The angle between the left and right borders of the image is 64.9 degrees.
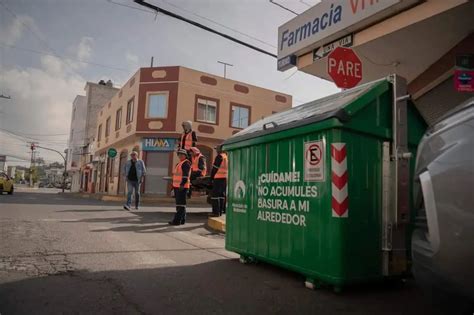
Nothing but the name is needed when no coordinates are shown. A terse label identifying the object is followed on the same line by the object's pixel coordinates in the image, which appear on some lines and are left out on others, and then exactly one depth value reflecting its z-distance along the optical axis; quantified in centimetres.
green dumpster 349
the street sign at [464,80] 662
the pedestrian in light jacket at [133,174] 1209
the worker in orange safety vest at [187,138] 944
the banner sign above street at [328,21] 714
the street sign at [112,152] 2484
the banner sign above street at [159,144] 2488
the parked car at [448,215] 204
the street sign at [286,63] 970
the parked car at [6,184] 2305
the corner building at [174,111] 2484
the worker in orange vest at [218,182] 963
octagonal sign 609
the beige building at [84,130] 4520
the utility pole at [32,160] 5905
